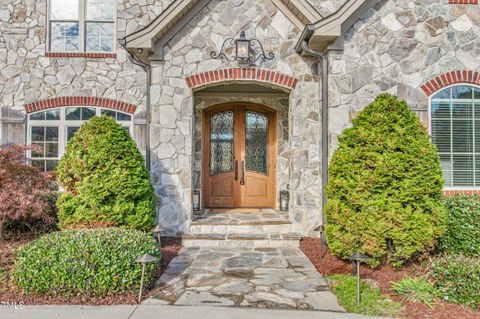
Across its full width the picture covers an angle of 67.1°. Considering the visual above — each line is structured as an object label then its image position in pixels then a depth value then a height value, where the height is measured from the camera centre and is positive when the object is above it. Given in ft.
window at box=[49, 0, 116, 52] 26.30 +10.33
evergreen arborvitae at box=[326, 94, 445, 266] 15.79 -1.01
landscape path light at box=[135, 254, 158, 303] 12.90 -3.33
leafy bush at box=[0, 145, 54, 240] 17.49 -1.02
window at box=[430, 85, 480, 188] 21.43 +2.07
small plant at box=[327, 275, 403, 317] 12.45 -4.82
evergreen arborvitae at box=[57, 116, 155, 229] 17.85 -0.71
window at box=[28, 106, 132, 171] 25.86 +2.90
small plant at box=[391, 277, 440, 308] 13.07 -4.57
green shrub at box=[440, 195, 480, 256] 16.16 -2.72
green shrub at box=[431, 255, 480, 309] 12.82 -4.15
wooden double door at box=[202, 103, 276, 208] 28.81 +0.80
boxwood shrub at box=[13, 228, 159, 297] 13.16 -3.74
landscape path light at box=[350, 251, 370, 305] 13.13 -3.35
